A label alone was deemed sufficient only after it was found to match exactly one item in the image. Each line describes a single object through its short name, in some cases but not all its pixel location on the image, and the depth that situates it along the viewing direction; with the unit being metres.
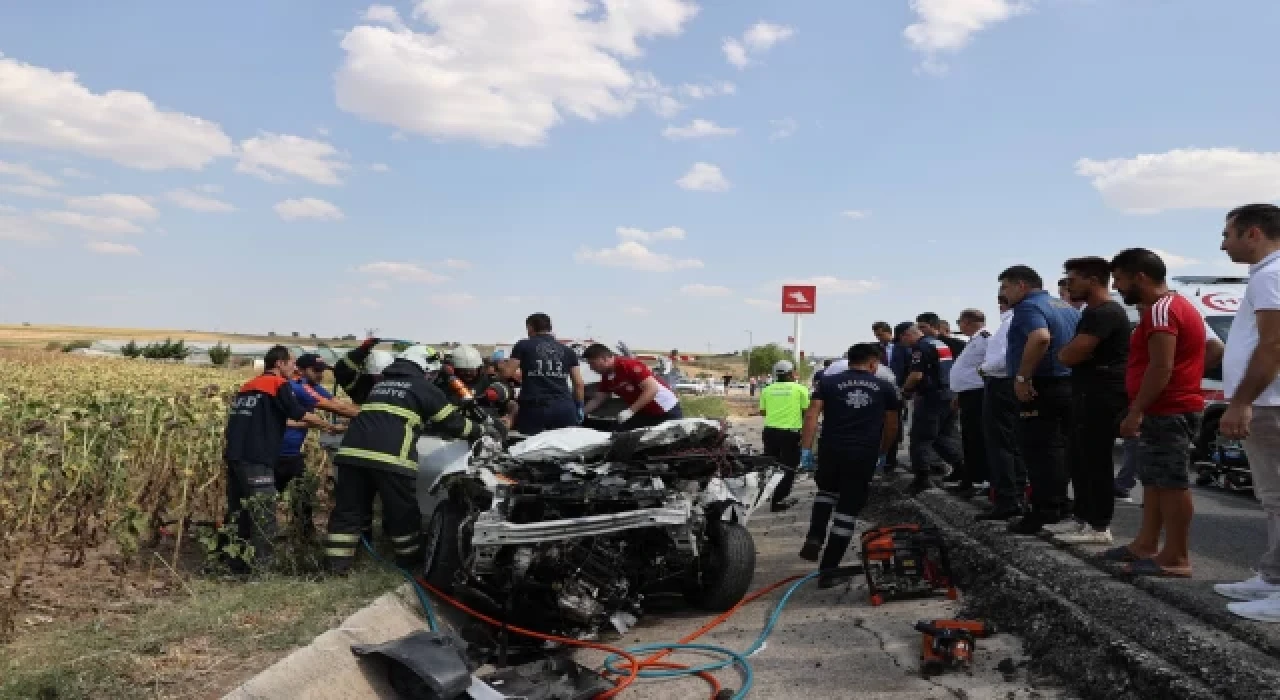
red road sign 21.31
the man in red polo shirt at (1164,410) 4.67
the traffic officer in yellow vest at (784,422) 9.75
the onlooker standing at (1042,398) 5.91
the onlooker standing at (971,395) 7.68
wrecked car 5.02
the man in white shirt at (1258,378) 4.03
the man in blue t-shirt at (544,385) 8.20
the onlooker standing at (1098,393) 5.36
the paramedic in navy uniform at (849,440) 6.38
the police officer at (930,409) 8.82
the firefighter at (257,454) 6.06
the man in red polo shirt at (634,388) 8.12
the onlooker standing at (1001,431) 6.60
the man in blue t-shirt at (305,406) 6.92
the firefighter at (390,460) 5.91
